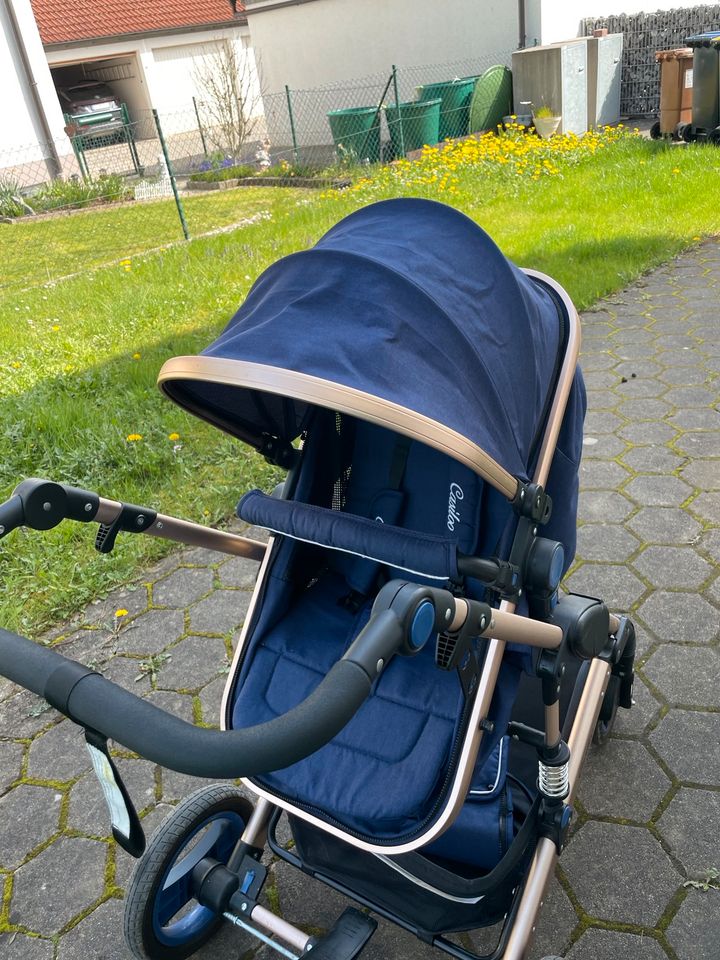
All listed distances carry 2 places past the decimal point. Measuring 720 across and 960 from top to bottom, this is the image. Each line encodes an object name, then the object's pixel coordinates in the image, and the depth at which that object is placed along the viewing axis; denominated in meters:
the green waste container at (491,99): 13.44
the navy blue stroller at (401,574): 1.68
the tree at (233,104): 16.25
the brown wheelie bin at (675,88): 11.27
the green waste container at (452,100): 13.92
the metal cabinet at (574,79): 12.56
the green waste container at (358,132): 13.76
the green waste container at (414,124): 13.42
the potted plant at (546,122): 12.49
